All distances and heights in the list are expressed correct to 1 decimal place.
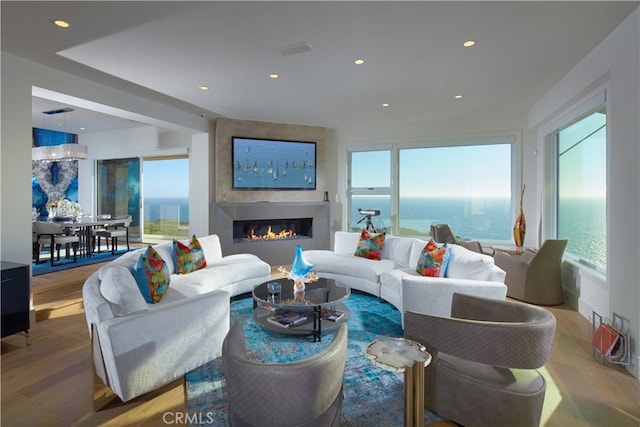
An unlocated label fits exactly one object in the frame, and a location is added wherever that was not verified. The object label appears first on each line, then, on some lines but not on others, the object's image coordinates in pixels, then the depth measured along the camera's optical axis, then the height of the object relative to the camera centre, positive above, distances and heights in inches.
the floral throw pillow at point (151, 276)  114.0 -23.7
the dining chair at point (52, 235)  226.7 -19.0
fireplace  249.9 -16.3
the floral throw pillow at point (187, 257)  151.7 -22.6
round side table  62.8 -28.4
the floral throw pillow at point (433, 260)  140.6 -22.2
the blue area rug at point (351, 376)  81.7 -49.0
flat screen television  258.1 +34.2
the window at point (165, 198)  324.5 +9.3
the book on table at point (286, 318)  120.4 -40.6
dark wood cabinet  114.7 -31.7
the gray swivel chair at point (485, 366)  70.9 -36.7
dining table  253.1 -16.6
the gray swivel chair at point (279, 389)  53.2 -29.2
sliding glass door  337.4 +18.8
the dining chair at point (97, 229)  276.5 -19.4
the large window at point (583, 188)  148.0 +10.0
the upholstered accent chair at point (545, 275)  167.2 -33.3
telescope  257.0 -3.3
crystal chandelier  256.1 +42.2
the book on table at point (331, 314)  127.7 -41.4
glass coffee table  120.0 -40.2
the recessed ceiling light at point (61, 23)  110.1 +60.4
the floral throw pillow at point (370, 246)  187.2 -21.4
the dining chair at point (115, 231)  283.4 -20.3
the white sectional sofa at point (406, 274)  119.3 -28.5
